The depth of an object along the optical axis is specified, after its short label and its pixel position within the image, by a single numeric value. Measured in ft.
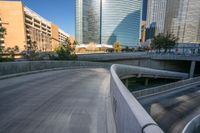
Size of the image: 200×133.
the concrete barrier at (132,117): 3.68
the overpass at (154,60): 87.80
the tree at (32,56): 58.18
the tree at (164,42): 126.35
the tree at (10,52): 46.82
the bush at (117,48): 184.20
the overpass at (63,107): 5.60
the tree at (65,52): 63.23
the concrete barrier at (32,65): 23.77
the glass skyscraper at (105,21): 271.48
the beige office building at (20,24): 158.28
